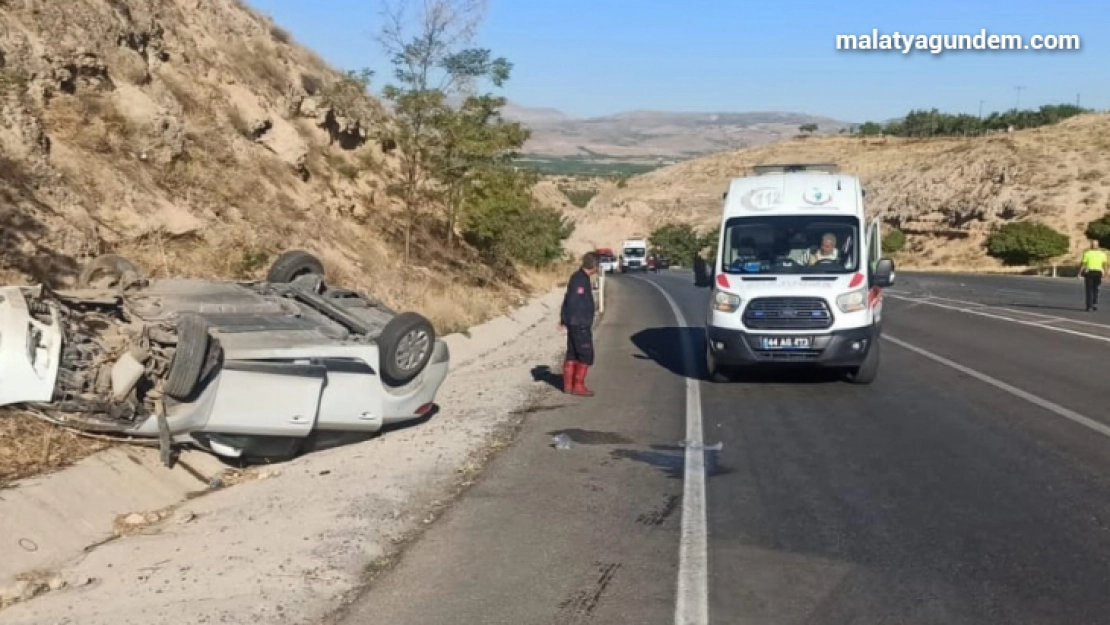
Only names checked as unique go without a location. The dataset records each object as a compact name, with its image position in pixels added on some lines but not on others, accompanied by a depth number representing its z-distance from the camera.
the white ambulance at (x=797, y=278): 13.25
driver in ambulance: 13.95
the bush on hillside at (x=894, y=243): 77.12
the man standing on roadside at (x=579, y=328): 13.37
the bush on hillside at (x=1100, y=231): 58.09
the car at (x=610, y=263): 60.42
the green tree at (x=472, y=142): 26.09
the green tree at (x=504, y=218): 30.11
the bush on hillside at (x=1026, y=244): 60.38
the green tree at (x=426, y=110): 24.53
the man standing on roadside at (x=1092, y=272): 25.78
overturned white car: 7.97
